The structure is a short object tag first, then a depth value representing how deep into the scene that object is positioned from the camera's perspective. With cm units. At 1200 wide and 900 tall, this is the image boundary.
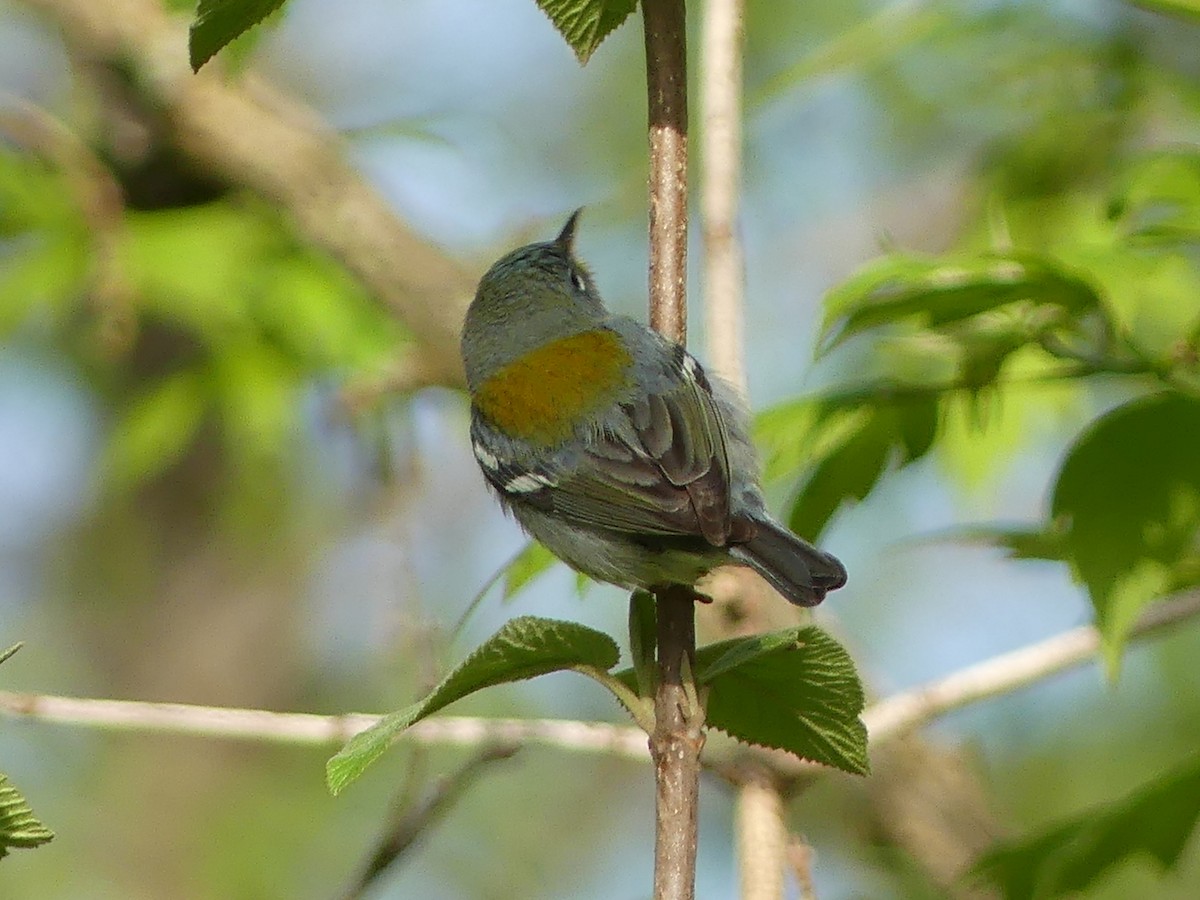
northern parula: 432
